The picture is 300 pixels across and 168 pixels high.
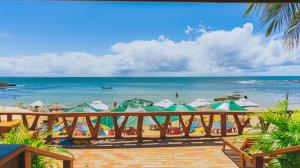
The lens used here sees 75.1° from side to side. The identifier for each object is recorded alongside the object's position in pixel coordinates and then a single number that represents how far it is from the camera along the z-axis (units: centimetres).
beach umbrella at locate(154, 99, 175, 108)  1326
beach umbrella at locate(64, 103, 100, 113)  789
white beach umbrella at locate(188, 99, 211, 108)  1448
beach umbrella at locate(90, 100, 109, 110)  1332
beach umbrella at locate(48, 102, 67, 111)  1566
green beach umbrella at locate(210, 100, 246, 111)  932
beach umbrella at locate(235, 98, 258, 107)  1286
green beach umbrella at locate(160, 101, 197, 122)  862
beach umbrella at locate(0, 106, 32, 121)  1122
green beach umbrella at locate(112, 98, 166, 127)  581
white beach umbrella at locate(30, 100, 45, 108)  1601
